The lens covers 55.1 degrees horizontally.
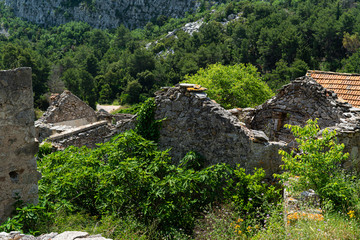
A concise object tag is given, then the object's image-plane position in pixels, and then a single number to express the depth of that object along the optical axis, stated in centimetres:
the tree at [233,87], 1783
